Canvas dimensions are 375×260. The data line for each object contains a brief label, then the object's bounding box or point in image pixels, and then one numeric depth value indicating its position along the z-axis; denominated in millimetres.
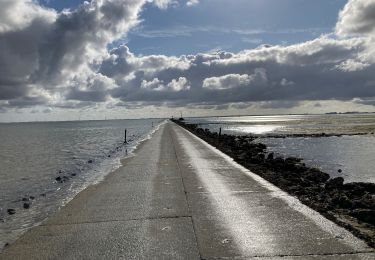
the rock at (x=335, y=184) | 15641
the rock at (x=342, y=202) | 11316
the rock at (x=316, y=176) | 18641
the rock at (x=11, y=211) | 13401
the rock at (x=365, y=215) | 9397
